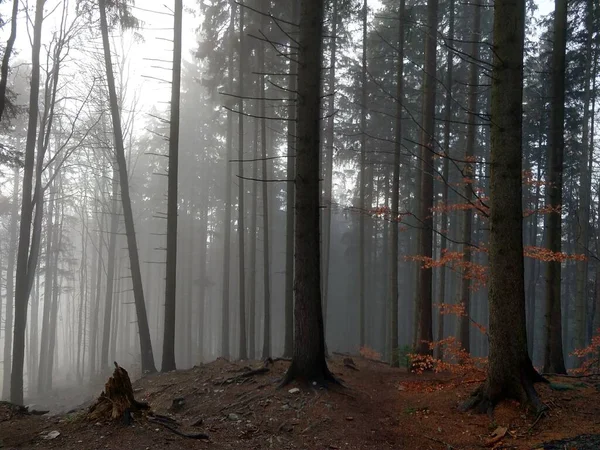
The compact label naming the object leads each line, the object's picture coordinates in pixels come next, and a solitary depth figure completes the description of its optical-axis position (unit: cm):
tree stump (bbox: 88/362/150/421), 540
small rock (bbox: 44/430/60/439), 515
